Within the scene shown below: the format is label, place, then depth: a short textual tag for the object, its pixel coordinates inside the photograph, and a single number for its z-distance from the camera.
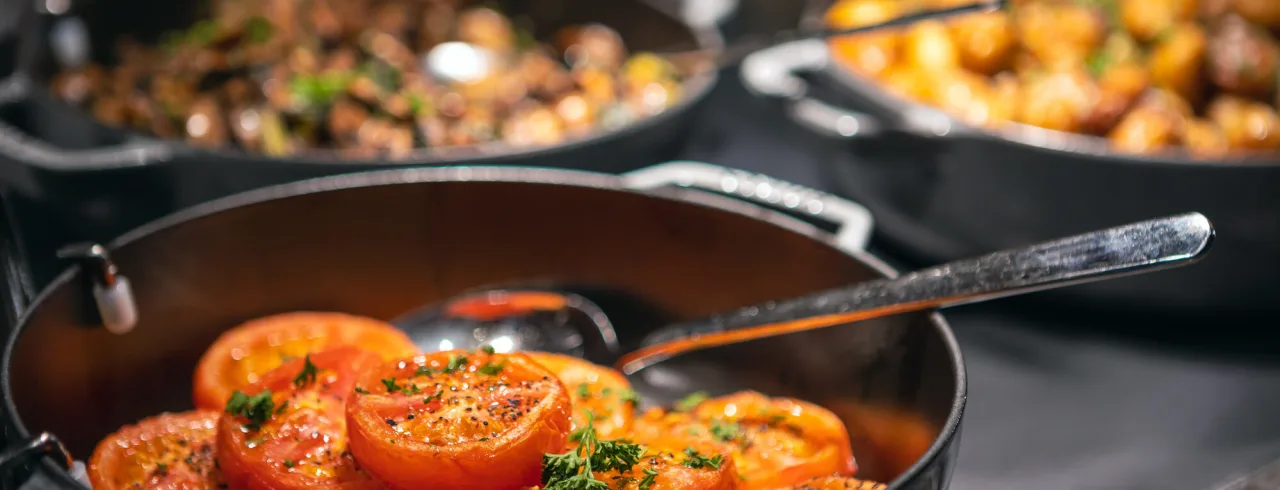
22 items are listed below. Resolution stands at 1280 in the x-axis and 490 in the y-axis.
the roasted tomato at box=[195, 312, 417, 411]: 0.72
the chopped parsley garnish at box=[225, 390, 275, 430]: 0.61
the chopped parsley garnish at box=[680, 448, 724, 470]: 0.58
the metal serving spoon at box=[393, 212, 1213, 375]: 0.58
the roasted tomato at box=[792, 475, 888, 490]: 0.61
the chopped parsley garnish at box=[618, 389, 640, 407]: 0.71
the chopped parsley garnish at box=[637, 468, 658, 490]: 0.55
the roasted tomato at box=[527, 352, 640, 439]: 0.67
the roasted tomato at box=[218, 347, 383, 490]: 0.58
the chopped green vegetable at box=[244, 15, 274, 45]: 1.59
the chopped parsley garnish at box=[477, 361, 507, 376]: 0.61
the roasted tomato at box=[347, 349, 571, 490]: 0.54
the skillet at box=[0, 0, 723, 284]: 1.04
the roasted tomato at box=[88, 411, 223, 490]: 0.60
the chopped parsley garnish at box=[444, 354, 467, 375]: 0.62
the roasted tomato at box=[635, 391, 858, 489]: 0.65
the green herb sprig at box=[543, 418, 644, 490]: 0.54
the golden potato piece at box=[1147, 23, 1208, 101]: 1.53
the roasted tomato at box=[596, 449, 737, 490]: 0.56
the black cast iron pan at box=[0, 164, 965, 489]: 0.65
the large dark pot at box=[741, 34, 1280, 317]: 1.11
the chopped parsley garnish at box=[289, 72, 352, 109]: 1.38
